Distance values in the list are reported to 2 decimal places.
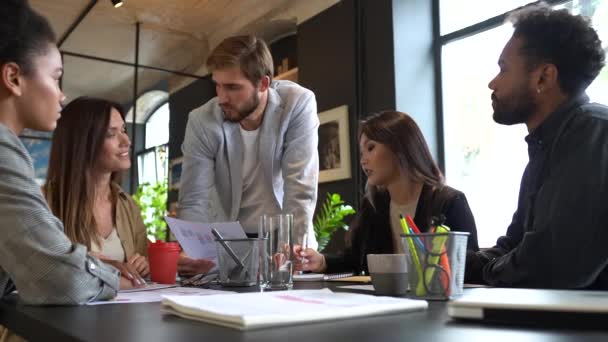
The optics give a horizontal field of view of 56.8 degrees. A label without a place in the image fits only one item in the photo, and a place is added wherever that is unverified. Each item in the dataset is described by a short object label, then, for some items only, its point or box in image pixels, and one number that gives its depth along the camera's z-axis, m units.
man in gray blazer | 2.10
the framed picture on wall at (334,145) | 4.23
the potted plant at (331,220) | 3.97
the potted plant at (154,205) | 6.51
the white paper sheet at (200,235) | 1.36
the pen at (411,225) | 1.02
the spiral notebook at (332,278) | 1.40
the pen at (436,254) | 0.90
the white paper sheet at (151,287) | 1.28
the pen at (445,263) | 0.91
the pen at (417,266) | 0.92
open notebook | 0.60
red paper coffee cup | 1.50
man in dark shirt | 1.26
